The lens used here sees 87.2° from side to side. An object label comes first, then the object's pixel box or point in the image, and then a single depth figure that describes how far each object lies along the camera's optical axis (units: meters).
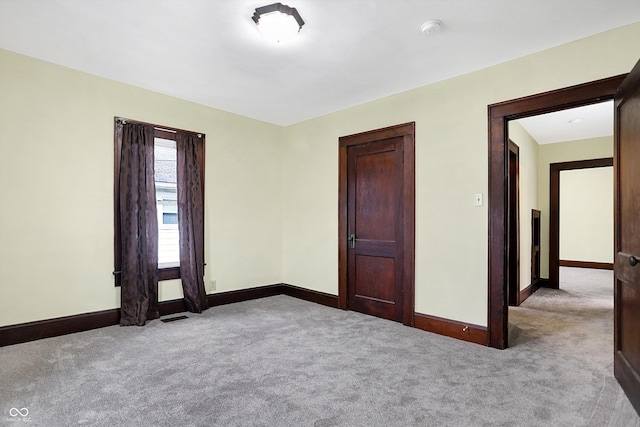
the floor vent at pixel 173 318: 3.84
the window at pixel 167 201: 4.11
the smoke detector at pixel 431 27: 2.51
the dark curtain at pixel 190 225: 4.17
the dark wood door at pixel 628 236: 2.07
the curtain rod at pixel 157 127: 3.72
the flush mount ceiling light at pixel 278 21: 2.33
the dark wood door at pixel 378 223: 3.79
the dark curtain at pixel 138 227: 3.67
